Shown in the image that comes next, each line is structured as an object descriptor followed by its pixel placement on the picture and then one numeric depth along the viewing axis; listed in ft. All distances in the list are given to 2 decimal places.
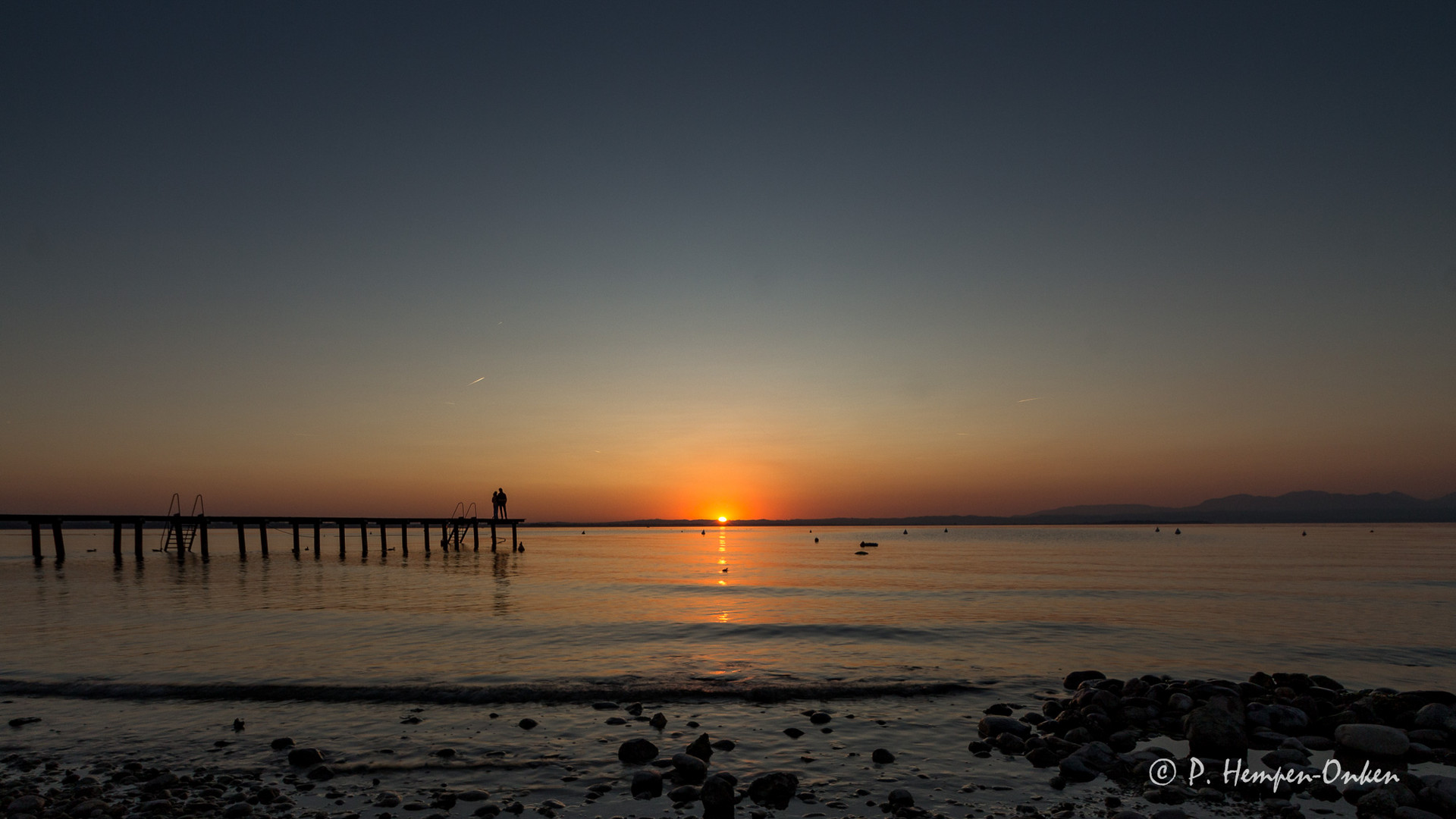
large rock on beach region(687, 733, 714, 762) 36.17
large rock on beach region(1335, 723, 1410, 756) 37.11
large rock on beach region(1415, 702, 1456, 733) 40.11
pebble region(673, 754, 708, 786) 32.89
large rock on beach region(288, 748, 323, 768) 35.19
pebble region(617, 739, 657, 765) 35.86
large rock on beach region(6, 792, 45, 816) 28.63
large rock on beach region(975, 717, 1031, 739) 40.38
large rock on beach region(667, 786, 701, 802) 30.42
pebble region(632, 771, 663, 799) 31.30
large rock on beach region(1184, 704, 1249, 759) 36.99
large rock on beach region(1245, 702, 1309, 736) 41.16
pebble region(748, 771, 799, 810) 30.37
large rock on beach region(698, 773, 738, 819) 28.71
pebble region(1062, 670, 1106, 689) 54.03
